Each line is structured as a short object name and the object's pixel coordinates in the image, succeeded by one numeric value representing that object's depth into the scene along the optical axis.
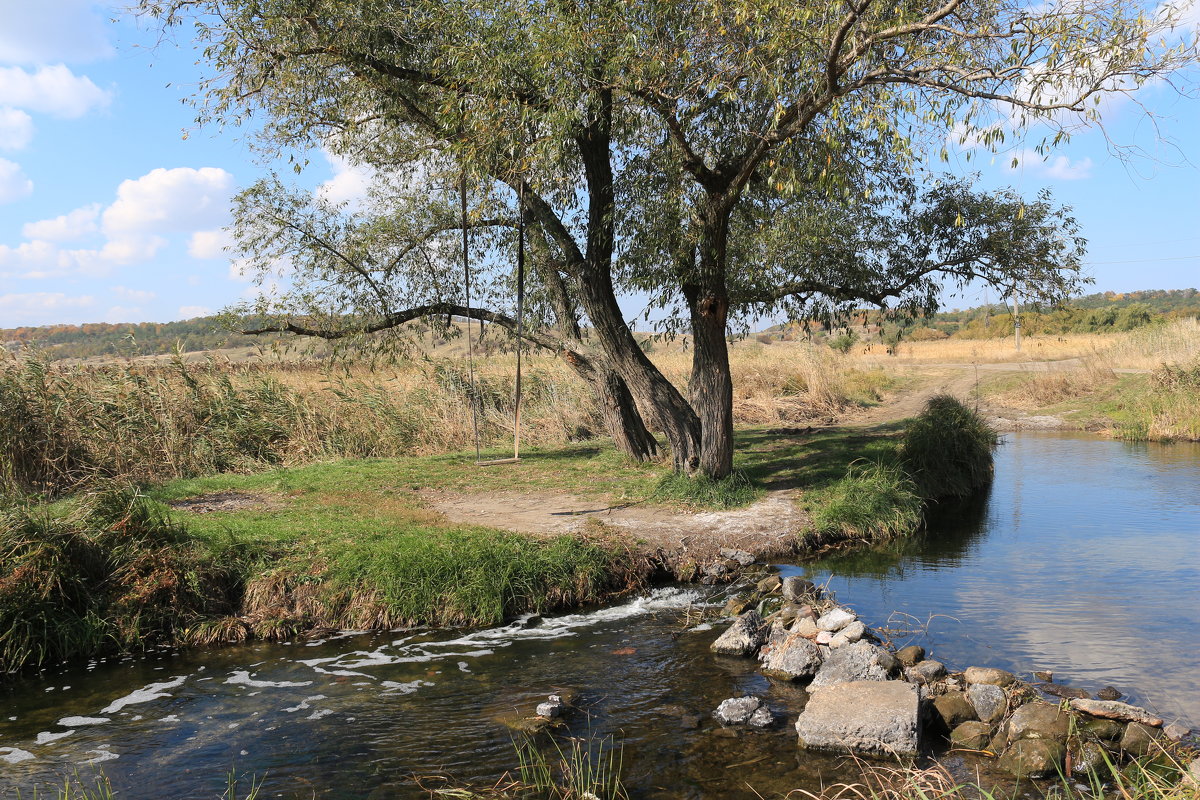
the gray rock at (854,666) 6.38
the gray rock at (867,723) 5.44
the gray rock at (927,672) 6.29
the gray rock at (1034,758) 5.11
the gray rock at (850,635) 6.97
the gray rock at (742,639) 7.32
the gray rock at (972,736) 5.51
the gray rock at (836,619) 7.28
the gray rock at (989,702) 5.71
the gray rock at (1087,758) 5.11
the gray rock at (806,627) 7.34
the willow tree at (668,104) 8.27
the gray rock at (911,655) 6.64
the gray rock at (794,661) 6.75
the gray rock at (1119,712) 5.43
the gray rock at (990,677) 6.07
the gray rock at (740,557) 9.83
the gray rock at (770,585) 8.83
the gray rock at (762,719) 5.89
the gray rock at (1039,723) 5.37
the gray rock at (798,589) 8.38
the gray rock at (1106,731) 5.37
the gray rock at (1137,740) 5.14
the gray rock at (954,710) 5.76
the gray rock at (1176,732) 5.19
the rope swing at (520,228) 10.82
